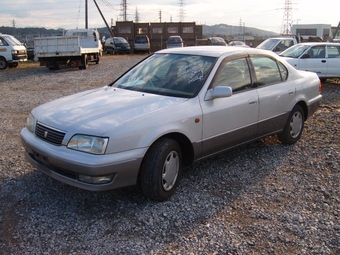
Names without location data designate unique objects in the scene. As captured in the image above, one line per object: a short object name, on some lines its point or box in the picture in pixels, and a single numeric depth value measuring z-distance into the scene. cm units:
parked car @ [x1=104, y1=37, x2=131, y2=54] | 3190
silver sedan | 351
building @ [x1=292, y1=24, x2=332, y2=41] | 7155
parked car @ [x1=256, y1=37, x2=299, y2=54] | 1620
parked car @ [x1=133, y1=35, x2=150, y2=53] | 3284
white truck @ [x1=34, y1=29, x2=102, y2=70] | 1712
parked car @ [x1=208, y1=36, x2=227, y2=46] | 3605
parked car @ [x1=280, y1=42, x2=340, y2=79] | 1257
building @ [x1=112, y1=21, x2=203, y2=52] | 4041
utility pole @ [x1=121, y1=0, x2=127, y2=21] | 7081
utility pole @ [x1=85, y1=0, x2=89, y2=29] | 3941
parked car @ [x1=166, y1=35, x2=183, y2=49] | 3200
